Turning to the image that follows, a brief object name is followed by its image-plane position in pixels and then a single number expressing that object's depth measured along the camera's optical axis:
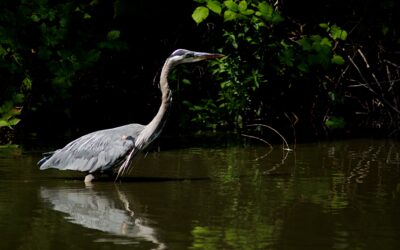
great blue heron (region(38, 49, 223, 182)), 14.68
